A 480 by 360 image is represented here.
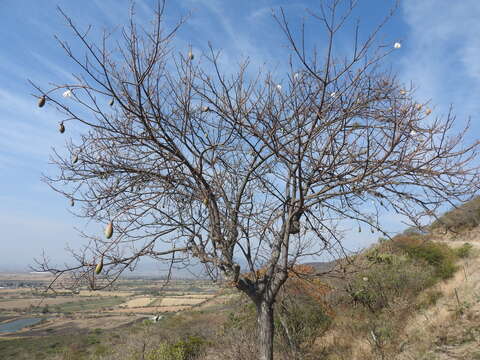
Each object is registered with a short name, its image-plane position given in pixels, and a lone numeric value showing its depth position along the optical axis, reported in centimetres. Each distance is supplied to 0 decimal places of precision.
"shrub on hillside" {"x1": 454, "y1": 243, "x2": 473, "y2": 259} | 1570
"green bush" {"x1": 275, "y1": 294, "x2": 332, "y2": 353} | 1035
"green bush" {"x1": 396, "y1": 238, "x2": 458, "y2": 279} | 1417
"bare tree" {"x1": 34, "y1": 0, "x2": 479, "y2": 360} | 345
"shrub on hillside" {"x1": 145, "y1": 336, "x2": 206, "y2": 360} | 1157
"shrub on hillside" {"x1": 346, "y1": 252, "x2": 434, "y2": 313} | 1216
